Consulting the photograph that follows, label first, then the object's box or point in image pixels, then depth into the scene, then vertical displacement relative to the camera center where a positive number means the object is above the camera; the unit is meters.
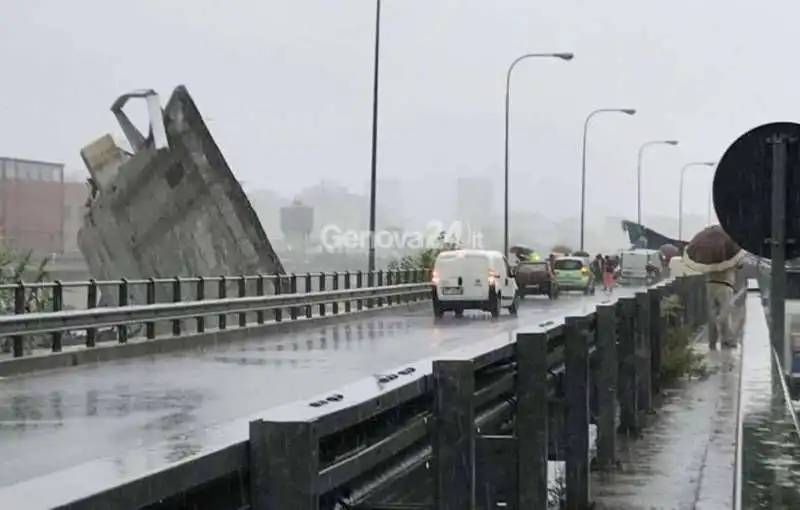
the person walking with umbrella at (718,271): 21.61 -0.34
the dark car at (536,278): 60.56 -1.36
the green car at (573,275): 69.50 -1.39
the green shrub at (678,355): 17.84 -1.30
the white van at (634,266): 86.35 -1.18
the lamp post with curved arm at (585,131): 89.69 +5.84
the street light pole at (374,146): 48.38 +3.04
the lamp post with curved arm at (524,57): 64.62 +8.06
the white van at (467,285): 43.34 -1.22
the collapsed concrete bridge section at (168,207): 52.28 +1.08
